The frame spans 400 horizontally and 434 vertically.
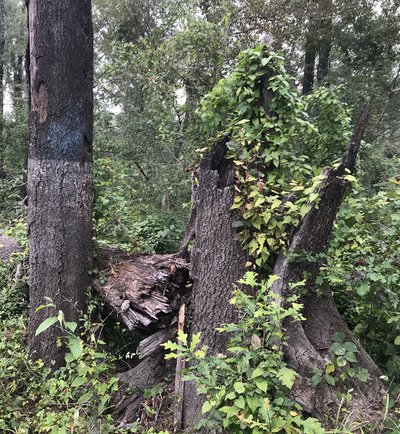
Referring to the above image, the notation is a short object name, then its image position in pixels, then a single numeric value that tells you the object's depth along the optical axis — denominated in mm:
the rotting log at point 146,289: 3037
